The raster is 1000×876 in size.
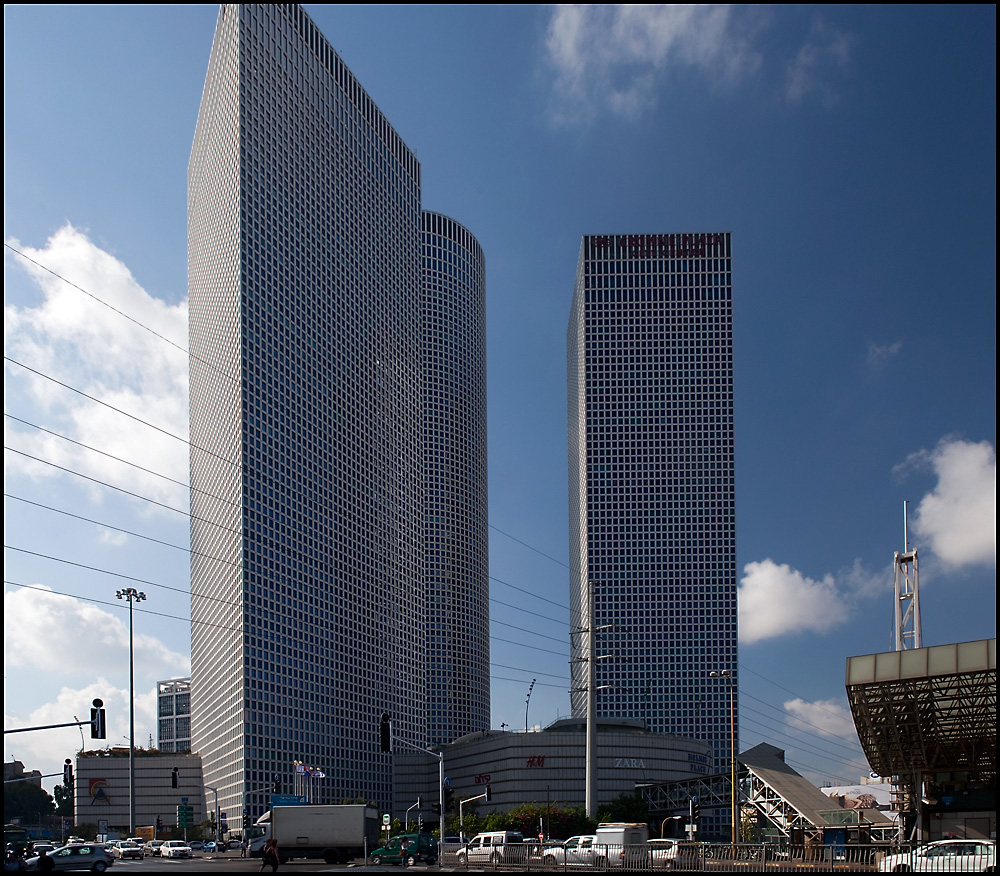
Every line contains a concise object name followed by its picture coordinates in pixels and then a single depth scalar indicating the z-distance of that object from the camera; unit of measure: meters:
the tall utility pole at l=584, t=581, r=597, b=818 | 87.94
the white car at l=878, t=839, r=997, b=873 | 42.03
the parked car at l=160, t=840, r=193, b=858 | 92.69
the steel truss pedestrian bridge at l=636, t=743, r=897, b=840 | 88.19
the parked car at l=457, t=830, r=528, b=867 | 60.53
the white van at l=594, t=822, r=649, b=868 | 54.31
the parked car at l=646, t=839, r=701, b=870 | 52.91
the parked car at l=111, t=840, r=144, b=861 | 85.12
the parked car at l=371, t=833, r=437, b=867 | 66.16
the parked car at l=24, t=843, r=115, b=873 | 53.78
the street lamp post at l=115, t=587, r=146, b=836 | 102.61
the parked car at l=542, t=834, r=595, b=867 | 57.06
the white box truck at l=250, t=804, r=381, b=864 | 67.50
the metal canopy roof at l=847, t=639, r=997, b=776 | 54.66
